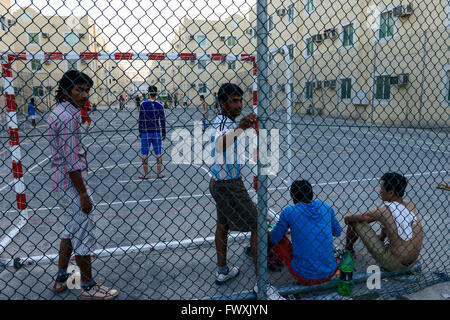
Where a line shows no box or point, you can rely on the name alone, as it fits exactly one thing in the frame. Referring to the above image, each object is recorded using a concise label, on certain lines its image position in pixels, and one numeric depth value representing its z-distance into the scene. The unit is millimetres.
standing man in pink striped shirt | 2699
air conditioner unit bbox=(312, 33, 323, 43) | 22541
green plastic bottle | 2999
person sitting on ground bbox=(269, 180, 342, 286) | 2979
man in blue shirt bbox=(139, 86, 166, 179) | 6555
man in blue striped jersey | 2867
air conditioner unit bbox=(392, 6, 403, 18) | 16066
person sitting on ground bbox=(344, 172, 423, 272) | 3152
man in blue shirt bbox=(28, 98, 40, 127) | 16898
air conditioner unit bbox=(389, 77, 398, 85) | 16562
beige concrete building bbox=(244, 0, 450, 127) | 14977
